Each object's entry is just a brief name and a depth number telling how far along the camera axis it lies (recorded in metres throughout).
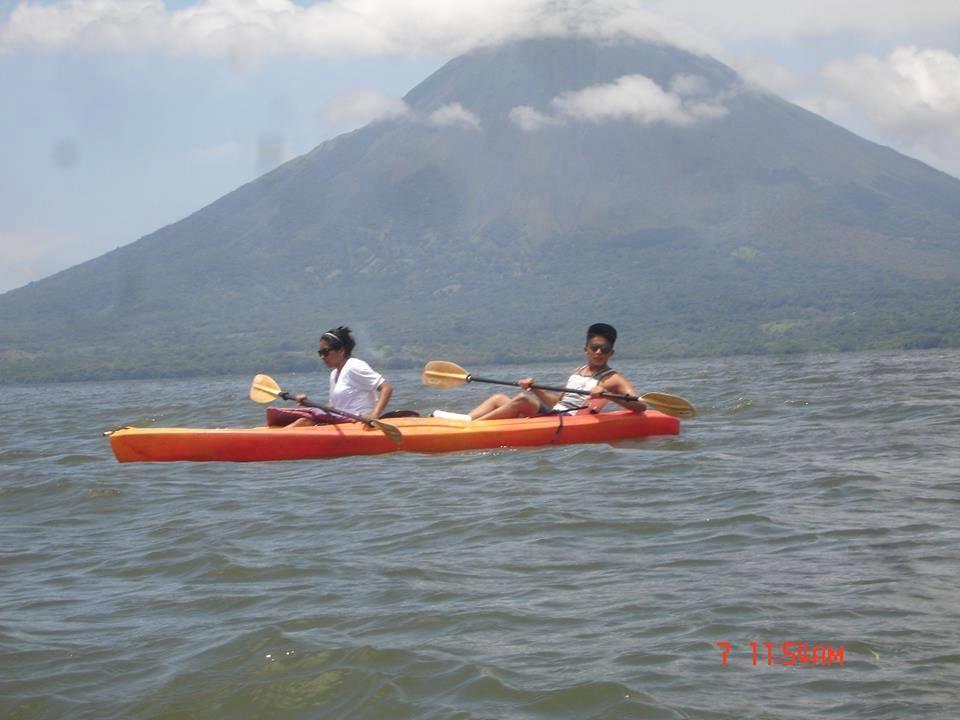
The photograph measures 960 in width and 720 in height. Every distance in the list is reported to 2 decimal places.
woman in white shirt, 11.60
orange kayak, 11.74
